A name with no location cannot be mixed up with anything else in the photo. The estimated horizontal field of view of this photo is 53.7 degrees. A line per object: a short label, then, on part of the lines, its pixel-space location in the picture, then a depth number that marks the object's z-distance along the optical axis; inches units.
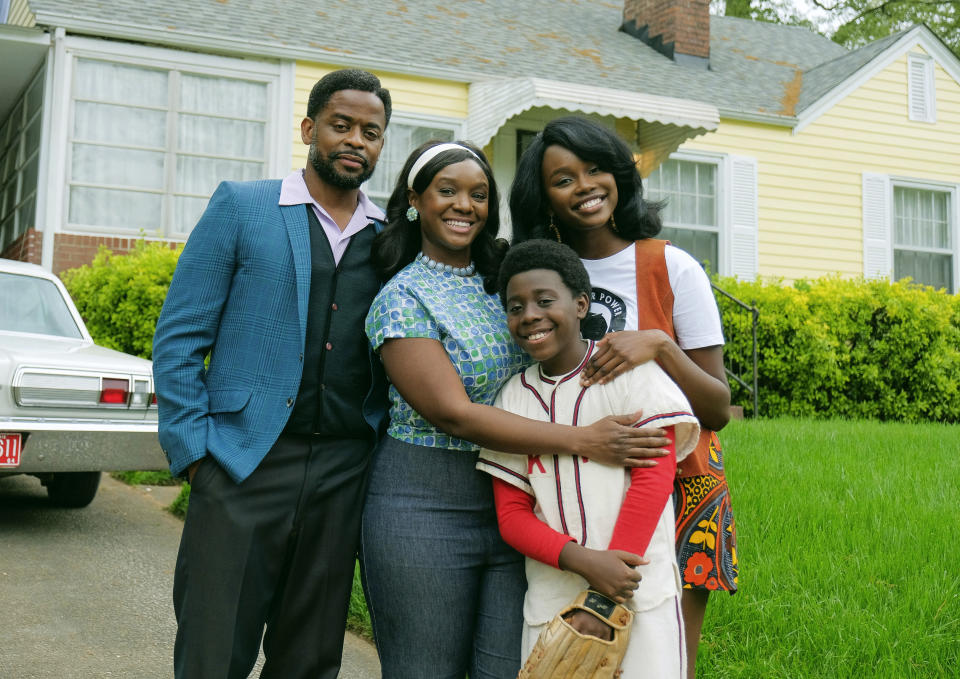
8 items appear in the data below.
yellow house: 431.2
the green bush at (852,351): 400.8
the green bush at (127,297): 357.7
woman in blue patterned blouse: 95.1
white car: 218.4
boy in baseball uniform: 88.1
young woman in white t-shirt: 102.3
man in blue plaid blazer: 103.0
